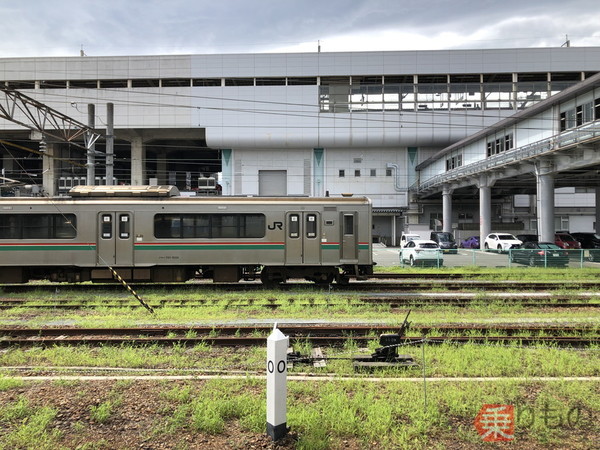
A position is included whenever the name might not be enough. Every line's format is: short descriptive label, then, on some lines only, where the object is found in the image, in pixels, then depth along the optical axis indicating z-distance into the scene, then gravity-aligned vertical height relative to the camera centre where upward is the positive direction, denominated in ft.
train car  43.32 +0.02
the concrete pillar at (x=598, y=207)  127.13 +7.75
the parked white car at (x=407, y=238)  106.14 -1.55
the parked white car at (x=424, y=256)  69.75 -4.37
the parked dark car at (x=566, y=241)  103.24 -2.85
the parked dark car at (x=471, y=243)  130.06 -3.80
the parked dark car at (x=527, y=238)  110.42 -1.94
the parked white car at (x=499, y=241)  100.63 -2.51
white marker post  12.43 -4.95
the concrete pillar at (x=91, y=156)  63.87 +13.46
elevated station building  143.43 +47.91
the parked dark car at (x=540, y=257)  65.77 -4.44
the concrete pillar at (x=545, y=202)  84.38 +6.48
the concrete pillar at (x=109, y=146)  63.77 +14.93
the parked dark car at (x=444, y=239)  104.70 -1.97
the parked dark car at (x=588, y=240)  112.78 -2.82
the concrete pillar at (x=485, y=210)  107.55 +6.15
